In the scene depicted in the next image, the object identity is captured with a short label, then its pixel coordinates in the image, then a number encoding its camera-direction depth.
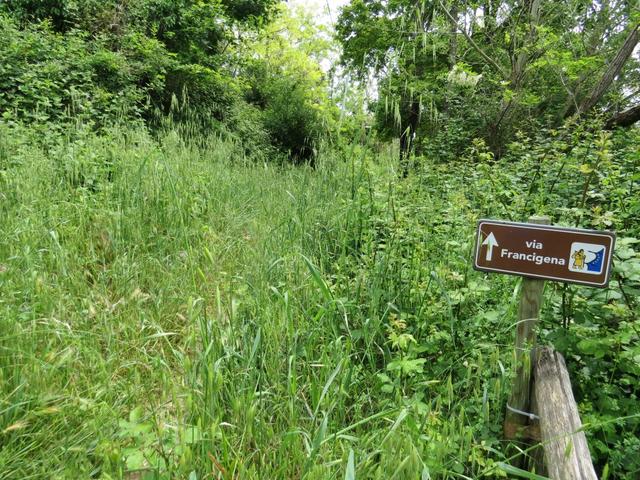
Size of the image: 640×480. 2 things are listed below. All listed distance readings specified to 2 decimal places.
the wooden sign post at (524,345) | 1.31
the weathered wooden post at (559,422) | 0.99
